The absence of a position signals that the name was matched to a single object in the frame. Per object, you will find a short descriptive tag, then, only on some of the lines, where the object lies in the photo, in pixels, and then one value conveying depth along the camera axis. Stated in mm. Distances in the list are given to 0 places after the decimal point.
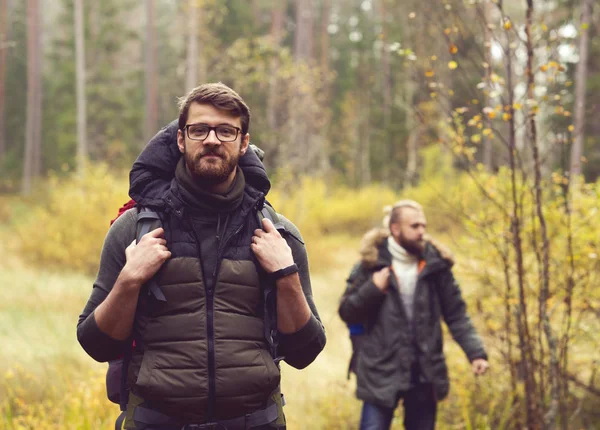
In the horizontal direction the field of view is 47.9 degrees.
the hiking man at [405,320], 4410
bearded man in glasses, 2287
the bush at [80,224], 12211
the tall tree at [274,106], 14299
